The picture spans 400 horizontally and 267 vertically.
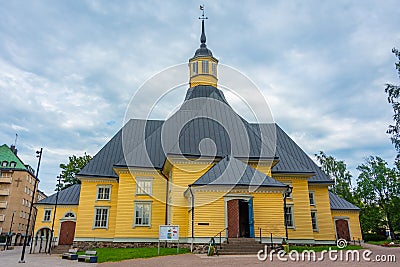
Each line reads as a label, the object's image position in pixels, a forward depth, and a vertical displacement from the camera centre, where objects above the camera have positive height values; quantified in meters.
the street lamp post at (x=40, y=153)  17.75 +4.12
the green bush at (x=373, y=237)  34.81 -0.72
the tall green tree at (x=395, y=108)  18.27 +6.85
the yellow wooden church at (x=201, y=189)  17.36 +2.54
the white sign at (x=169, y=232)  15.63 -0.12
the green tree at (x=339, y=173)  40.53 +7.39
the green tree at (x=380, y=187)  38.53 +5.30
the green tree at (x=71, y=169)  37.34 +6.94
